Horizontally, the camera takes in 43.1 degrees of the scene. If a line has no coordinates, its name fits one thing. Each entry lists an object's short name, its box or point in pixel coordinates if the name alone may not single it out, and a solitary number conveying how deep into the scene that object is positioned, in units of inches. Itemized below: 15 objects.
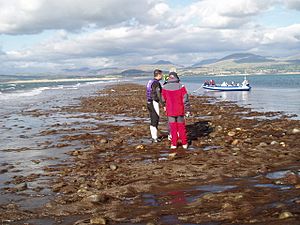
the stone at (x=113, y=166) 413.3
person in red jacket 506.0
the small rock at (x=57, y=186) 344.5
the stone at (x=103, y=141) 595.1
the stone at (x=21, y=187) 350.3
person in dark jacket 550.9
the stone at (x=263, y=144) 492.4
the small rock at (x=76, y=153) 512.9
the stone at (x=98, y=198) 298.6
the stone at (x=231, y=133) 600.3
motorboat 2319.1
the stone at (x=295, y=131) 598.6
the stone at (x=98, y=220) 248.7
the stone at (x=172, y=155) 452.6
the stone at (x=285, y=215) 227.6
